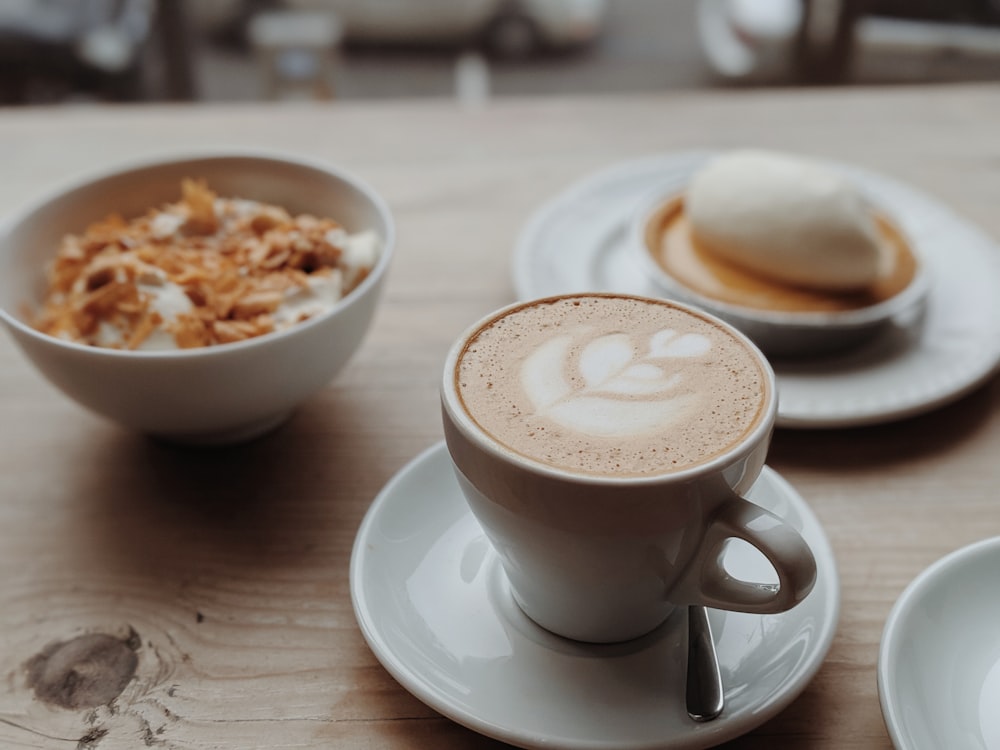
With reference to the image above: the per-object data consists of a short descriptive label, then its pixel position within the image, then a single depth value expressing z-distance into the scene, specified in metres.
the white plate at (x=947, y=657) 0.47
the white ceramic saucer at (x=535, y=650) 0.48
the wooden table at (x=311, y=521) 0.53
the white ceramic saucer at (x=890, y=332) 0.74
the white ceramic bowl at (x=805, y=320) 0.77
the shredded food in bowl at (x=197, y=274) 0.65
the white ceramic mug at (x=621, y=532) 0.46
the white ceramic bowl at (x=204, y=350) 0.61
